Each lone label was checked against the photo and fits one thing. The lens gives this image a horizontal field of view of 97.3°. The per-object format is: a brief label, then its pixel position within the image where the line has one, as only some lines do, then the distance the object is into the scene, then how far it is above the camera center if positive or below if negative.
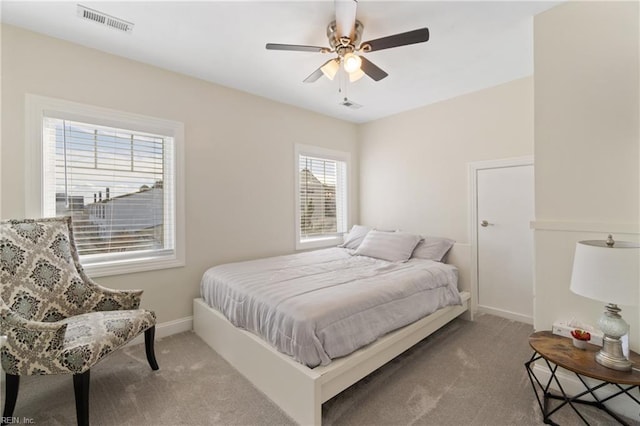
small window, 4.05 +0.27
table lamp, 1.37 -0.36
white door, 3.07 -0.33
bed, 1.67 -0.77
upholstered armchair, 1.55 -0.65
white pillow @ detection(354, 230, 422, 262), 3.26 -0.40
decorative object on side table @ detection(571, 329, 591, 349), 1.67 -0.76
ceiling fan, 1.77 +1.17
